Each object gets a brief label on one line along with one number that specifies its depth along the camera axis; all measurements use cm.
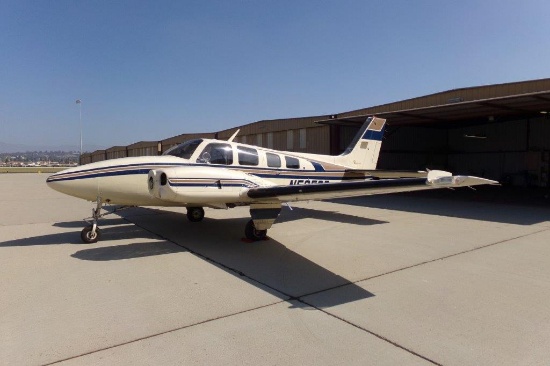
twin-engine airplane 553
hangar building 1720
